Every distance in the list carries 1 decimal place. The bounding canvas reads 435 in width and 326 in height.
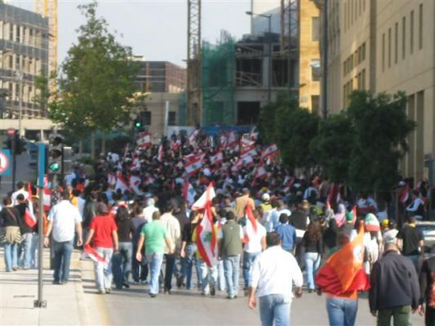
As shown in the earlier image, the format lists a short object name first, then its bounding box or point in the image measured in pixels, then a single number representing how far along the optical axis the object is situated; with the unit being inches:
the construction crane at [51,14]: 6023.6
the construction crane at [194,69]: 5093.5
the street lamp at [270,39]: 4227.4
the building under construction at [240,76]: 4790.8
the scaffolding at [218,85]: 4808.1
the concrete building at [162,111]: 6190.9
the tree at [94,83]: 3043.8
